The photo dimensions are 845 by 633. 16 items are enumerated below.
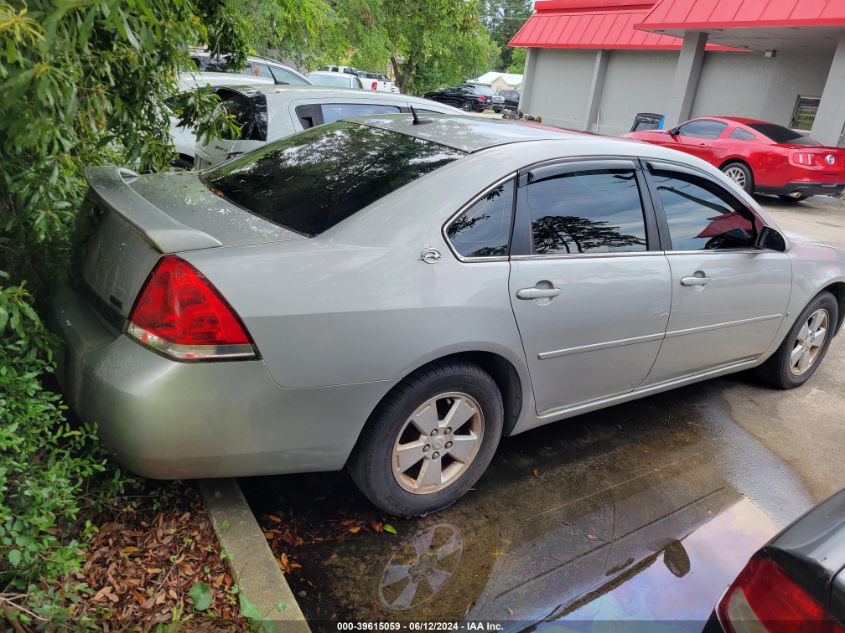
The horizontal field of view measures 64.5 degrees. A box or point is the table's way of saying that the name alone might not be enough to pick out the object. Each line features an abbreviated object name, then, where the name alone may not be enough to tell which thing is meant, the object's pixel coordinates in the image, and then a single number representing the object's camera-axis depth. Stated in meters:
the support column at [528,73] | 27.91
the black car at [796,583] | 1.51
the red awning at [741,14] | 13.93
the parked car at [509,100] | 37.31
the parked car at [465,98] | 36.44
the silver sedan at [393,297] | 2.30
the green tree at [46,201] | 1.92
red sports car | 12.86
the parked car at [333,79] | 17.72
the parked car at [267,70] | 11.89
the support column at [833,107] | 15.00
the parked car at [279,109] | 5.80
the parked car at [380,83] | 22.93
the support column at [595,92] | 24.00
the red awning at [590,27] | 21.92
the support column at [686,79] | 19.27
